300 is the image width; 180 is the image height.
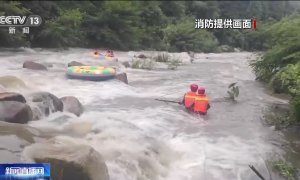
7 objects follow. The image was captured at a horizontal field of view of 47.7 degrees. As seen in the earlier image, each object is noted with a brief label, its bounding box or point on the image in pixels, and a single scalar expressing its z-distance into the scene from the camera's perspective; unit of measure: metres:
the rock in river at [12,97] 4.34
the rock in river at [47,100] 4.97
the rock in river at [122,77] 8.20
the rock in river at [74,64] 9.38
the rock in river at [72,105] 5.08
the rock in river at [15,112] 4.05
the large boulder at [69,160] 2.91
